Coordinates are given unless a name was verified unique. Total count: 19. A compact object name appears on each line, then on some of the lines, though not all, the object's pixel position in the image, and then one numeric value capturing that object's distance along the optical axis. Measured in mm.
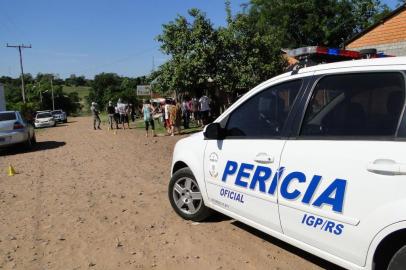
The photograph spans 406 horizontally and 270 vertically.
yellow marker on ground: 9977
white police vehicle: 2846
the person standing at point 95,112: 24875
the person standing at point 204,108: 19500
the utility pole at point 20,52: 56562
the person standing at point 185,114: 20938
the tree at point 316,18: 35969
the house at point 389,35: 16938
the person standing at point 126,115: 24777
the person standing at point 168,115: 17989
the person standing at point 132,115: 36125
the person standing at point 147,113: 18297
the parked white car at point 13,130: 14109
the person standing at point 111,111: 23562
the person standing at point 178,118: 17623
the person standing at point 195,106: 21719
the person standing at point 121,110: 24103
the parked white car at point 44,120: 35816
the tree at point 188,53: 19734
